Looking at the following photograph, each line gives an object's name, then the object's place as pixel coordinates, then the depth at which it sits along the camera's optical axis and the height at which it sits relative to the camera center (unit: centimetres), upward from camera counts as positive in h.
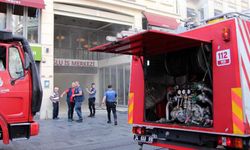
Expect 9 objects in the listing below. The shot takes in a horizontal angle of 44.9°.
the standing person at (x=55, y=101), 1473 -39
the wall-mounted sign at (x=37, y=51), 1526 +216
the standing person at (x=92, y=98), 1479 -24
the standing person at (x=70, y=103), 1360 -44
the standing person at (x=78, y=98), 1316 -21
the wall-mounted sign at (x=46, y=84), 1550 +49
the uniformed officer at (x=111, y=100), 1254 -30
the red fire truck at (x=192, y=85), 425 +12
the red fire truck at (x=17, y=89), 625 +10
